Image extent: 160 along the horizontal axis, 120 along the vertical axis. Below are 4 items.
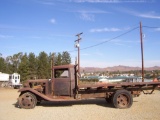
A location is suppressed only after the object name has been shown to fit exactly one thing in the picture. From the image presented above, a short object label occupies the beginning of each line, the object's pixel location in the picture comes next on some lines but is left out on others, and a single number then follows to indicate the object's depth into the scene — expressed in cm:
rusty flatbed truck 817
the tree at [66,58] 4653
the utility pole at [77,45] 1971
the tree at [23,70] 3414
